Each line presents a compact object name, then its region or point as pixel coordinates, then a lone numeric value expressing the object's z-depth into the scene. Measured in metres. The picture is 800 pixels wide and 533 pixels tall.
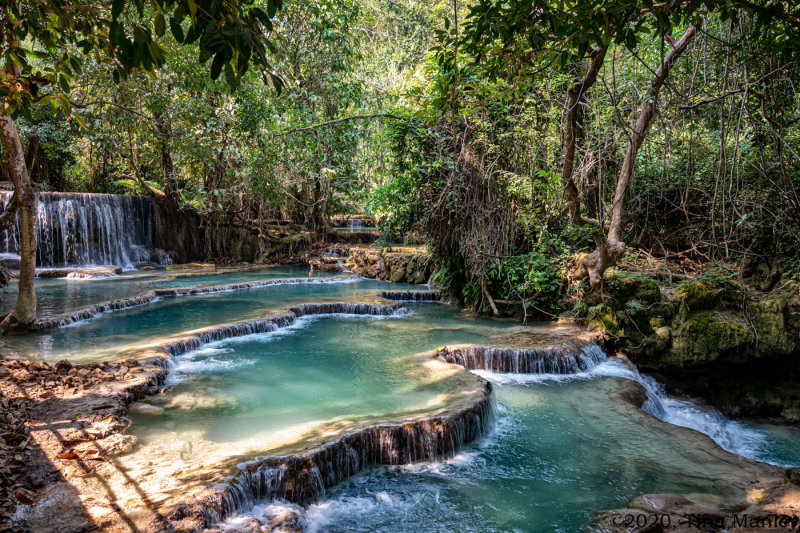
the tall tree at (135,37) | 1.95
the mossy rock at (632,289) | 8.51
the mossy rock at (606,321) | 8.65
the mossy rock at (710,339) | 7.57
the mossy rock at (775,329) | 7.30
